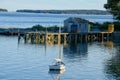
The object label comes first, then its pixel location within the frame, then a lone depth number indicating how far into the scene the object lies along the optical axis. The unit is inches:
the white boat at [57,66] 2662.4
